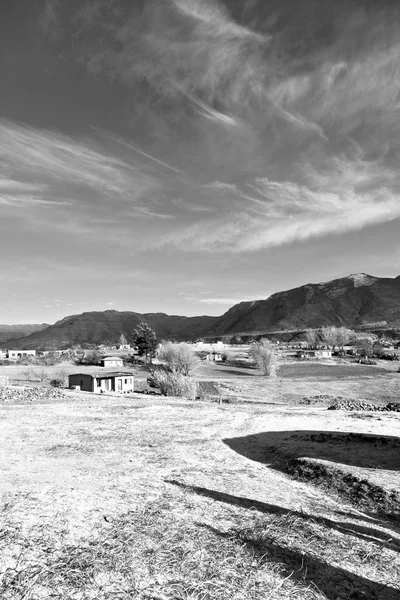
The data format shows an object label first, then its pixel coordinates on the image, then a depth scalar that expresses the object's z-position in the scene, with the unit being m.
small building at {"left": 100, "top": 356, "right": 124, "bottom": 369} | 79.06
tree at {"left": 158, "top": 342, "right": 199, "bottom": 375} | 65.26
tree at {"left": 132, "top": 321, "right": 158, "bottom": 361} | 90.12
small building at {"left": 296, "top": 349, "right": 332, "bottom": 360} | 93.56
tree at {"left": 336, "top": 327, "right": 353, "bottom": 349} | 121.95
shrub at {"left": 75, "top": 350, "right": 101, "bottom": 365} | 82.74
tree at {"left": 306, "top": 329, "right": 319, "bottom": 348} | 124.88
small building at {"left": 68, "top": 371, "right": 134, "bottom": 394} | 44.00
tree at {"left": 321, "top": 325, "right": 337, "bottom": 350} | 121.23
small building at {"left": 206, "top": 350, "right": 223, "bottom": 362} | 91.19
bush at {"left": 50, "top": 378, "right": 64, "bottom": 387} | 51.49
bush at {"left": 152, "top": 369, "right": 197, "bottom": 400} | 41.28
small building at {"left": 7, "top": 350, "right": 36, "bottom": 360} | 109.94
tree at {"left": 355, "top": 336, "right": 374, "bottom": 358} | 97.81
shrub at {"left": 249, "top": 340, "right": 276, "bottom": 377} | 71.12
